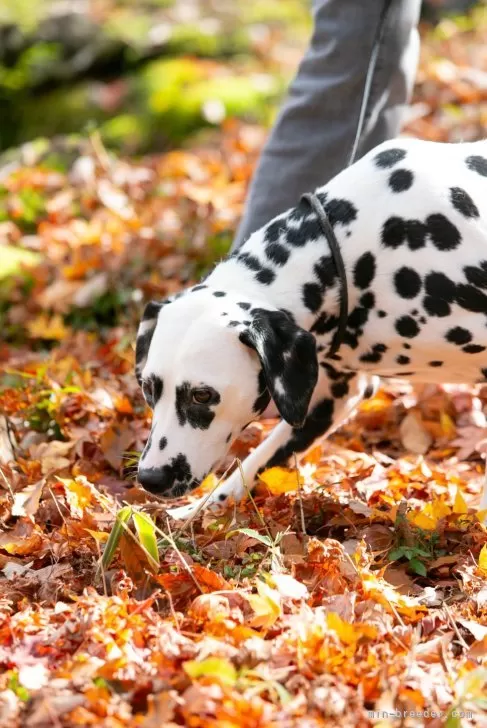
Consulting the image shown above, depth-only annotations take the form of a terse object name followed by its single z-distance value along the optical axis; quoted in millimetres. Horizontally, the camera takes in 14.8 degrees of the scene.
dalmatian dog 6729
